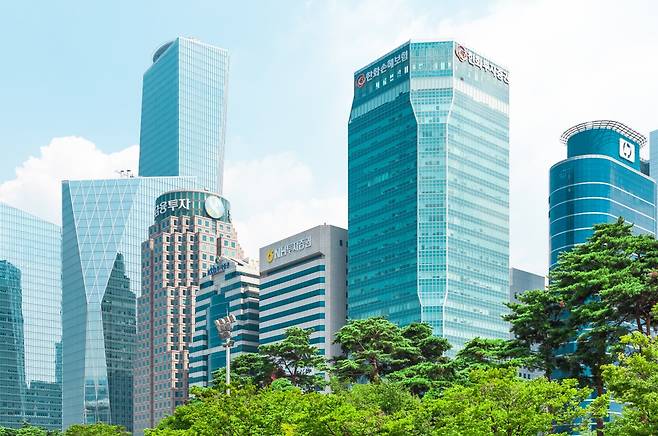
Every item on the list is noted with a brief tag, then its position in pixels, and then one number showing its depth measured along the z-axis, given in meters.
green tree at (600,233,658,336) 54.91
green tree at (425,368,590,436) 46.12
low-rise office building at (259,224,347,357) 188.50
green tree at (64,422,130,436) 108.06
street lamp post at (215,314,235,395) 73.50
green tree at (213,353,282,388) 88.62
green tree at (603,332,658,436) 40.84
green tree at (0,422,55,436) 134.15
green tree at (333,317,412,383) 77.62
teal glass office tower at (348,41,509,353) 174.38
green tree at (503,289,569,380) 61.91
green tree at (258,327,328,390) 85.75
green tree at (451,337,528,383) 62.28
